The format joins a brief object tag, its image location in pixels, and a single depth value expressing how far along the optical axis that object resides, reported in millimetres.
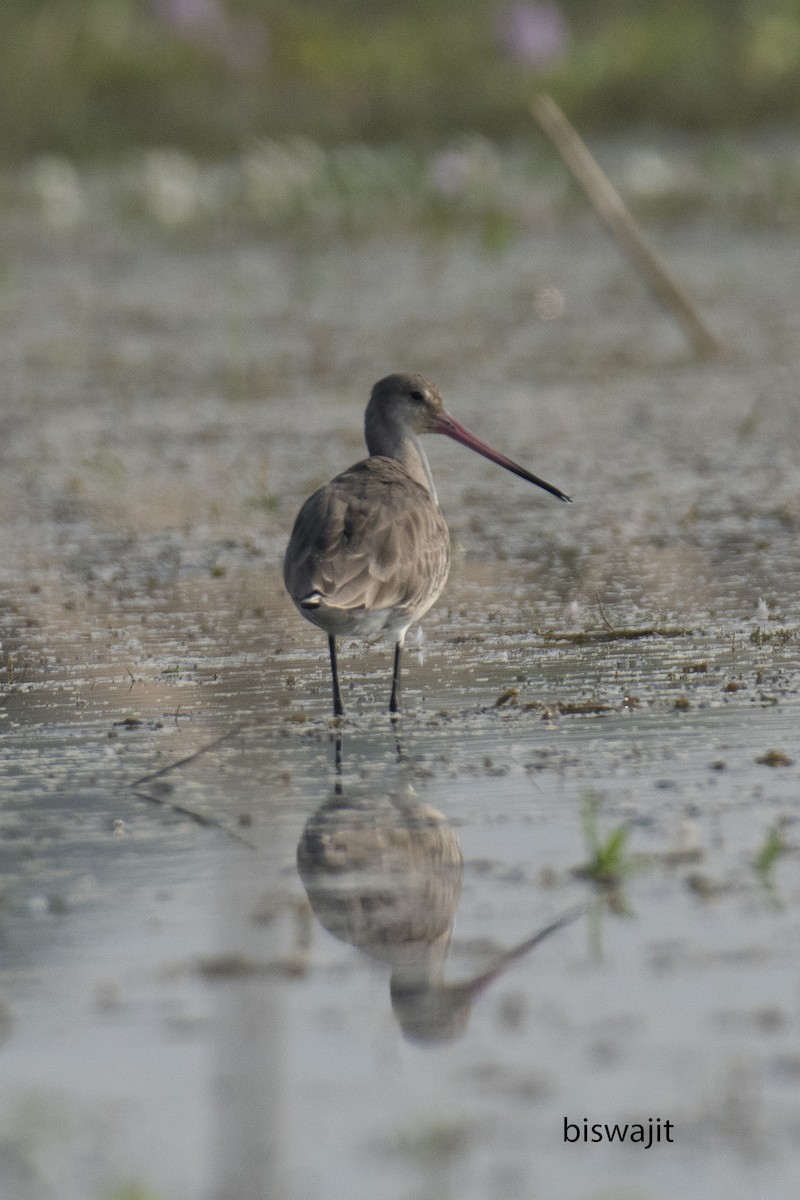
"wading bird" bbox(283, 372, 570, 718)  13336
